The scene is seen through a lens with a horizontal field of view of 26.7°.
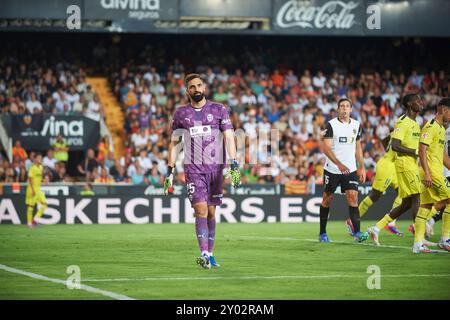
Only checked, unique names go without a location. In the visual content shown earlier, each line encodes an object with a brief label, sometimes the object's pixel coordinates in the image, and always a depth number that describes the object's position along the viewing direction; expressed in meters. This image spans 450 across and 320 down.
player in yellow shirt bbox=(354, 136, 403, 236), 19.78
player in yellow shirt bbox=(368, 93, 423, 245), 15.62
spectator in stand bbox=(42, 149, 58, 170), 29.77
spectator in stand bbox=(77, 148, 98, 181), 29.52
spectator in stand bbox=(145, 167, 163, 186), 28.75
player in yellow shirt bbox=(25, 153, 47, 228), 24.64
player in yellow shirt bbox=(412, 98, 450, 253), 14.60
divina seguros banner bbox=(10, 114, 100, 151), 31.02
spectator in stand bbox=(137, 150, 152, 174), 30.06
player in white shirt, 16.73
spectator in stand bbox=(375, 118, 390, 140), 33.28
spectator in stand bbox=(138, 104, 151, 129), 32.62
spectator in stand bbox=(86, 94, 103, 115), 32.34
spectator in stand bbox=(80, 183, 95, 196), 27.11
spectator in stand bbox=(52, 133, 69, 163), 30.48
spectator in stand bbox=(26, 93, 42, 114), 31.67
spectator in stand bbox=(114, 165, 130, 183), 28.83
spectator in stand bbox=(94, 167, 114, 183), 28.41
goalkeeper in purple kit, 12.84
